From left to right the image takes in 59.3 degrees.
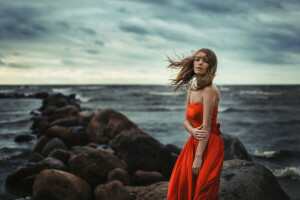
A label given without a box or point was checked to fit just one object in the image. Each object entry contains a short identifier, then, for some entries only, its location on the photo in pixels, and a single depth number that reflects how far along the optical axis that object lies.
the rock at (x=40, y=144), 8.91
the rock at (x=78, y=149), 8.16
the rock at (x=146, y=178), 5.93
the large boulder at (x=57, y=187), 4.73
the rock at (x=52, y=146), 8.40
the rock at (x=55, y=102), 22.25
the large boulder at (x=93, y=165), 5.43
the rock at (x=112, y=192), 4.45
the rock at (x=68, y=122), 12.55
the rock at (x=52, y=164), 6.15
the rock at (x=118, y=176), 5.39
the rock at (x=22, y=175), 5.96
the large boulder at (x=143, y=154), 6.45
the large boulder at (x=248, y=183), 3.62
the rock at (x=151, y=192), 3.99
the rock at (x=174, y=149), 7.71
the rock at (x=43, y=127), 11.46
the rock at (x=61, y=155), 6.71
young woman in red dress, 2.41
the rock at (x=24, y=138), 10.90
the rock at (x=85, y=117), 12.49
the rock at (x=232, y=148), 6.42
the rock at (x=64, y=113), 15.21
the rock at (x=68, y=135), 9.88
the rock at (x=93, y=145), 9.28
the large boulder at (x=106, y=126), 9.70
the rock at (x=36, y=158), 7.44
